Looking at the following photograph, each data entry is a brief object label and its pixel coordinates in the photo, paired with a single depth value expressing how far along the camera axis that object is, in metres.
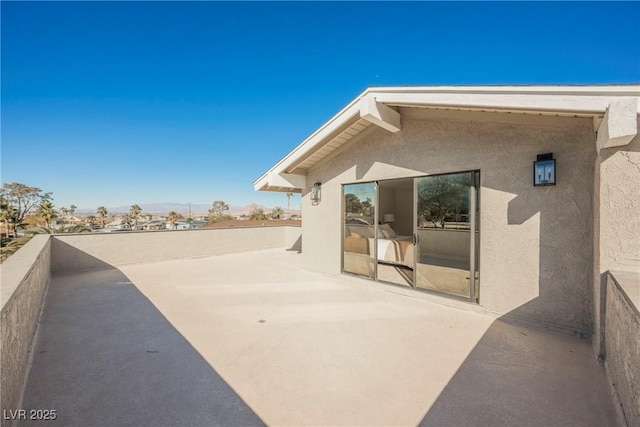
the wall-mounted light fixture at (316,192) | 8.49
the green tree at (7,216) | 23.60
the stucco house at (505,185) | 3.54
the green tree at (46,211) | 32.06
